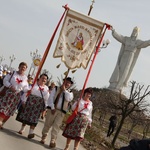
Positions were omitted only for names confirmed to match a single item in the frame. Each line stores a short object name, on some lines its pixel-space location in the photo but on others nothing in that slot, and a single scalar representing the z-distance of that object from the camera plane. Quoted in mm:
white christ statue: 49781
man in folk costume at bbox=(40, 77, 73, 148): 8474
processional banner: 9023
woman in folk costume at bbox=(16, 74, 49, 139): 8539
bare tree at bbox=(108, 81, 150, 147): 17477
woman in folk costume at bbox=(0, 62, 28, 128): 8086
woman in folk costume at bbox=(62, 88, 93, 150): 8297
